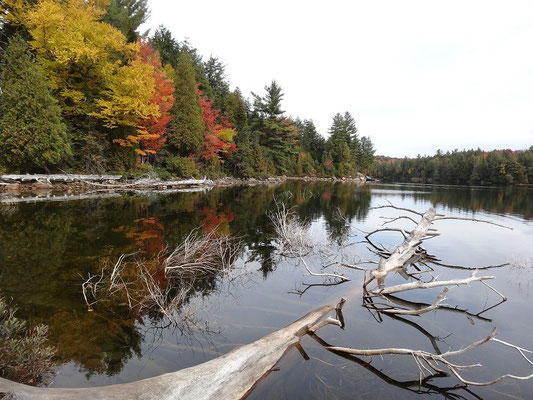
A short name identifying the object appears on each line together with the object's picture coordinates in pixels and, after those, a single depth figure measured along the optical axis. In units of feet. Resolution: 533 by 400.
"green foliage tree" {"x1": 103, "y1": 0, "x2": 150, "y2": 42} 108.78
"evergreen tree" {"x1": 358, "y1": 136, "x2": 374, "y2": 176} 287.07
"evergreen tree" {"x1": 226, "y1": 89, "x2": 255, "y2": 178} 148.66
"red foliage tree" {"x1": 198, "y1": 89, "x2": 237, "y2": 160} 119.85
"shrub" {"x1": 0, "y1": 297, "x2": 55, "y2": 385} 10.08
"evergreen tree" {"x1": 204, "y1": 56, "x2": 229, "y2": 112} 173.34
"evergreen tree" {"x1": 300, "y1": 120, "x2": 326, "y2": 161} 253.03
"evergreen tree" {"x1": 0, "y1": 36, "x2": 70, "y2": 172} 62.23
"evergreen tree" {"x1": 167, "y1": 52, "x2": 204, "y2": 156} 105.09
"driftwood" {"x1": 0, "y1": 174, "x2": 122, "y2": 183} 64.95
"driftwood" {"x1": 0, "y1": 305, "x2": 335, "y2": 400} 8.59
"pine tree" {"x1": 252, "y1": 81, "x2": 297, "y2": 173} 182.29
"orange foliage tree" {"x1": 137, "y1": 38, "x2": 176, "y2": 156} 90.00
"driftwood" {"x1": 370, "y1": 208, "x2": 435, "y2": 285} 21.15
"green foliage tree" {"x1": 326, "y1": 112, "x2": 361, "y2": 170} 250.78
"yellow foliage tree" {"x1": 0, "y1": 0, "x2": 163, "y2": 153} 69.25
